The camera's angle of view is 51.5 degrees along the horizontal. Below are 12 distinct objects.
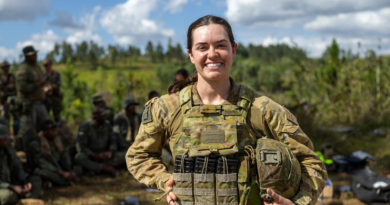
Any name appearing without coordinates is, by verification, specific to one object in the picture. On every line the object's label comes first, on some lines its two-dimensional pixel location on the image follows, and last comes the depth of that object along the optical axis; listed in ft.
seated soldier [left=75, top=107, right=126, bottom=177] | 22.61
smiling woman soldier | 5.86
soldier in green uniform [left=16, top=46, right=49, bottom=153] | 23.16
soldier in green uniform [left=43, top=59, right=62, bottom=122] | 27.61
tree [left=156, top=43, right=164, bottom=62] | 232.53
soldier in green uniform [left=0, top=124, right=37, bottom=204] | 16.34
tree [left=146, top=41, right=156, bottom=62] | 232.32
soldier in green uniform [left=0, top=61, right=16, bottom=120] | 26.43
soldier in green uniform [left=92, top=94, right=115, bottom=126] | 26.43
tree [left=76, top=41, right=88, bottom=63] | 186.07
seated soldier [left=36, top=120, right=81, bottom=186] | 19.95
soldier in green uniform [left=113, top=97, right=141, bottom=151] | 26.58
